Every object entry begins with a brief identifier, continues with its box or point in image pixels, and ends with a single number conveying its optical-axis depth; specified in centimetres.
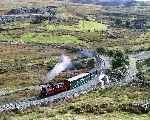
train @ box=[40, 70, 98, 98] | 8662
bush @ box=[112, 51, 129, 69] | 11588
